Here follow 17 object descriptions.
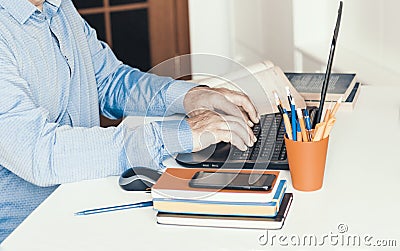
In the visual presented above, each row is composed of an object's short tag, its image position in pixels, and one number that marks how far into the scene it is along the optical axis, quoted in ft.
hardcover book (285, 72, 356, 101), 7.50
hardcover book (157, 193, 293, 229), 5.39
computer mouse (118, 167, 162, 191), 5.98
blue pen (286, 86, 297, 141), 5.80
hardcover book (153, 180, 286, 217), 5.41
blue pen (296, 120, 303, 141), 5.80
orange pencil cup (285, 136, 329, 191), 5.77
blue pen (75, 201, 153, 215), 5.71
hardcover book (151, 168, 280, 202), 5.41
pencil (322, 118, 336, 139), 5.80
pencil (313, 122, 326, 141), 5.77
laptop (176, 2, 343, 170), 6.17
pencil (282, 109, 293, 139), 5.82
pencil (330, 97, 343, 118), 5.94
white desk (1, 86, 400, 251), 5.30
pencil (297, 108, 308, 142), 5.79
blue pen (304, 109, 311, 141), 5.83
